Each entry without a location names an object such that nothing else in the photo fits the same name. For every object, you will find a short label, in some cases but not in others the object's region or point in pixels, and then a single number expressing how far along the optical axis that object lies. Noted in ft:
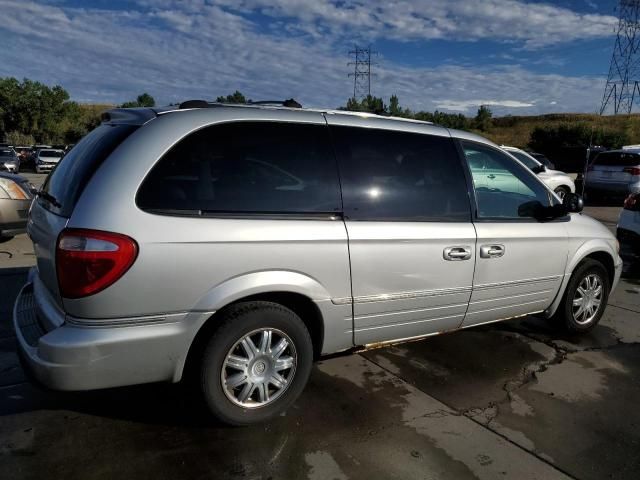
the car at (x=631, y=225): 23.89
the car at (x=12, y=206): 23.97
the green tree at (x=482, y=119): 206.56
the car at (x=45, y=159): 97.76
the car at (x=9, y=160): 82.50
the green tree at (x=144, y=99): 186.21
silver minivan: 8.29
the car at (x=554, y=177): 42.01
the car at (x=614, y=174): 49.26
